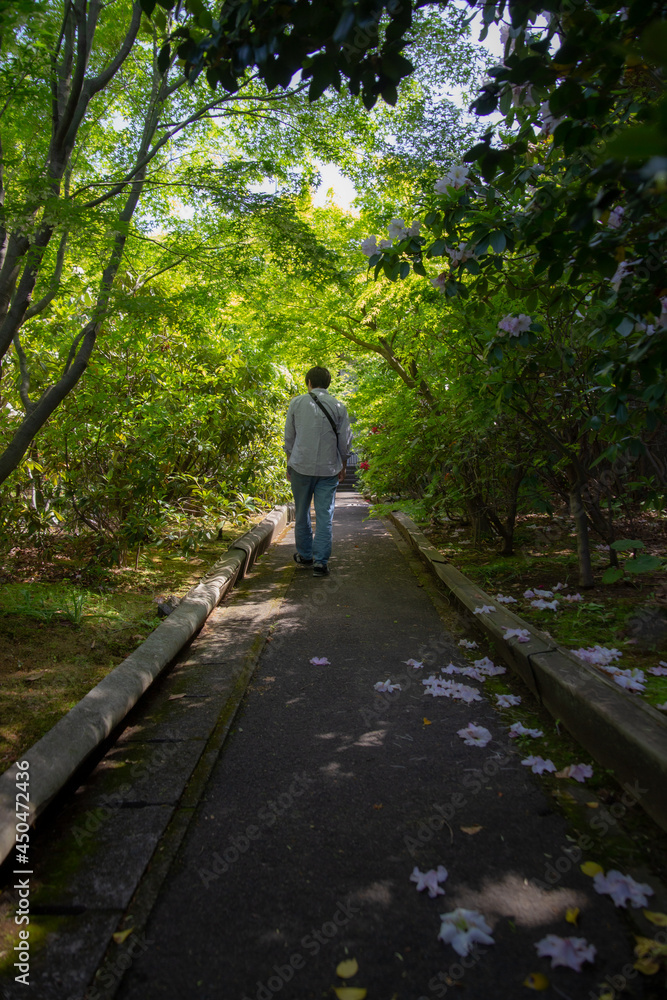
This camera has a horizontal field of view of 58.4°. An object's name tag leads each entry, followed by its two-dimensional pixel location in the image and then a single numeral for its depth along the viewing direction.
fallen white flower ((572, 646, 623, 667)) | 3.23
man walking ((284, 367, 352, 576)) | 6.17
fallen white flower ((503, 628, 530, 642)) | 3.40
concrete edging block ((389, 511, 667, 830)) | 2.04
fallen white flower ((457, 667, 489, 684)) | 3.40
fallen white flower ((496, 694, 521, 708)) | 3.02
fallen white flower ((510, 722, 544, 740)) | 2.69
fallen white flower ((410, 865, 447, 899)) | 1.75
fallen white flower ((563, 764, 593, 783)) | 2.32
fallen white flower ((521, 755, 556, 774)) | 2.39
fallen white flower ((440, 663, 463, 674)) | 3.51
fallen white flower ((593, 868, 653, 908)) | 1.69
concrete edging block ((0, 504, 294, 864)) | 2.01
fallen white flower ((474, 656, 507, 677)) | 3.47
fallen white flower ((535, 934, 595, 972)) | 1.50
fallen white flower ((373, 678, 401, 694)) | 3.26
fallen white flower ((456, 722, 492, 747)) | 2.65
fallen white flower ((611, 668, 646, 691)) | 2.85
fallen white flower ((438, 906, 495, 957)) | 1.57
